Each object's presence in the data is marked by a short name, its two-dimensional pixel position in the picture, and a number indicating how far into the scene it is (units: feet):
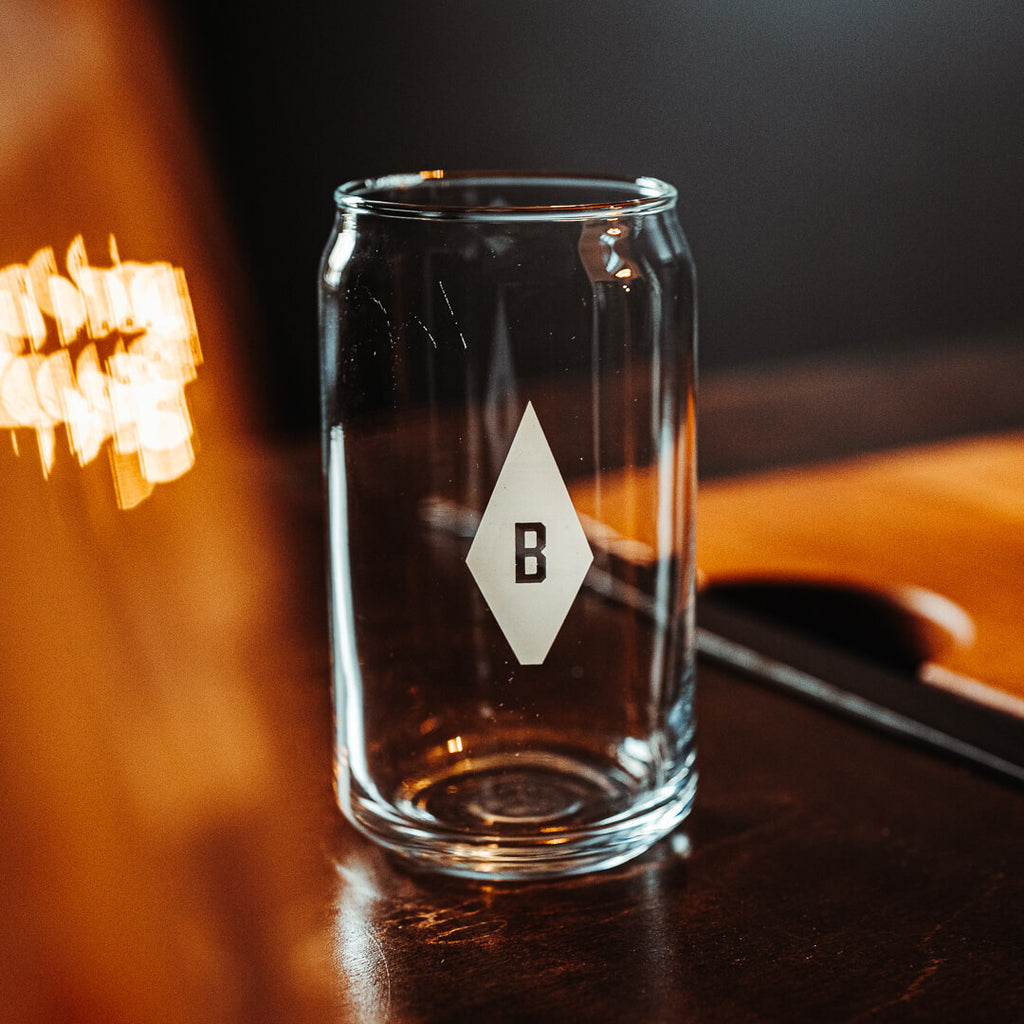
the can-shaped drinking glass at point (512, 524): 1.25
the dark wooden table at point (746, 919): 1.11
